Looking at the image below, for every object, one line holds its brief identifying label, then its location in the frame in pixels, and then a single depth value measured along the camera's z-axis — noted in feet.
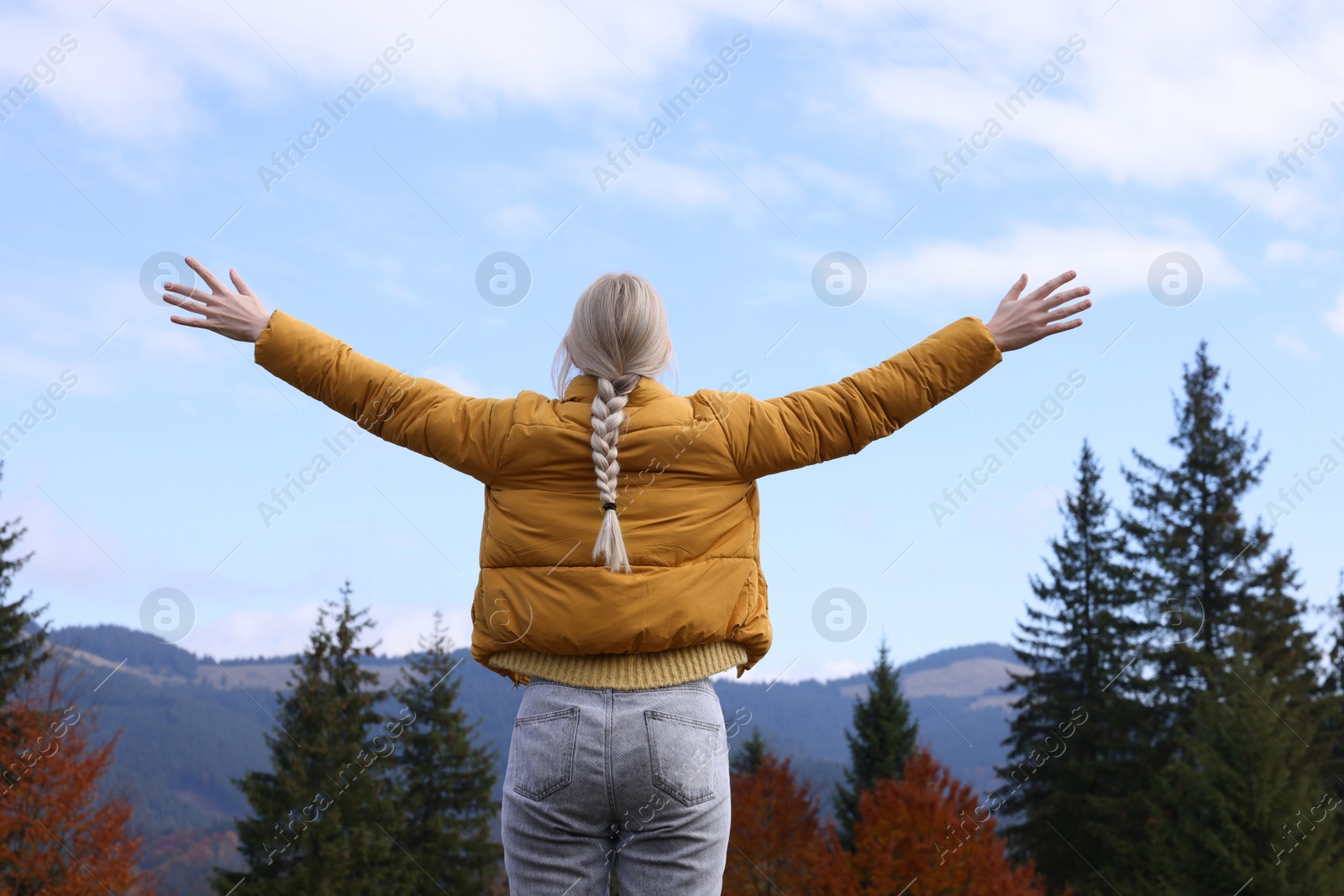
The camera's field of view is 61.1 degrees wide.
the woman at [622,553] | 9.81
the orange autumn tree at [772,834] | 122.62
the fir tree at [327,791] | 98.78
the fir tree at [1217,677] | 73.72
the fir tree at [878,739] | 128.57
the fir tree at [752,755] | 152.76
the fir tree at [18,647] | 89.71
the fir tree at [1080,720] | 103.60
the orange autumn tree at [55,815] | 77.71
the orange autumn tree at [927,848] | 80.43
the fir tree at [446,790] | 114.93
